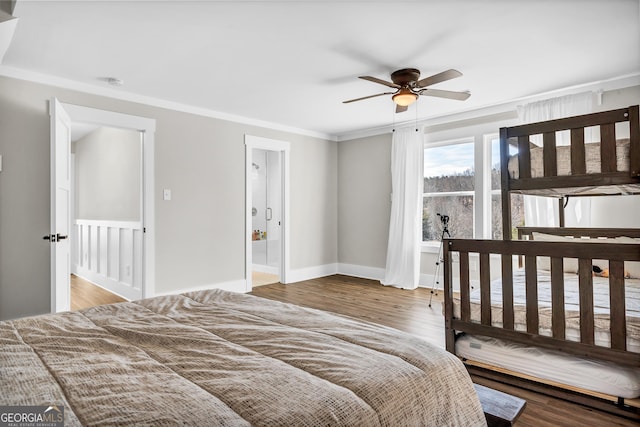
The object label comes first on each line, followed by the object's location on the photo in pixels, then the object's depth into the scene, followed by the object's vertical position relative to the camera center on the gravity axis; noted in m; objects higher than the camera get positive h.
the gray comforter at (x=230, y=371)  0.84 -0.43
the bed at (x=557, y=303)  1.94 -0.54
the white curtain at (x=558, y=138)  3.71 +0.81
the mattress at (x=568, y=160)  2.02 +0.34
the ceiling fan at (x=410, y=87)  3.22 +1.19
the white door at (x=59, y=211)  2.90 +0.09
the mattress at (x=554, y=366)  1.93 -0.87
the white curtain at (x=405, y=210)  5.14 +0.12
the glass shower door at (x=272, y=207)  6.88 +0.25
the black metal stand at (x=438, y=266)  4.85 -0.66
